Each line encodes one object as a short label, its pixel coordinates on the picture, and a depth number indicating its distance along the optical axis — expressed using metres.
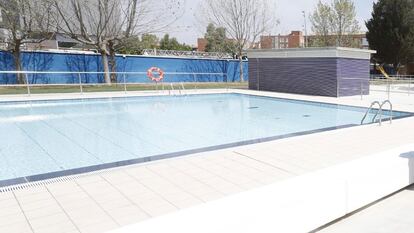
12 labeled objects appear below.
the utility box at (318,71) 14.29
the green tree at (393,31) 29.23
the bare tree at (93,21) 17.81
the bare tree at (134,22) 18.78
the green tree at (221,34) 26.09
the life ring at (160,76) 16.04
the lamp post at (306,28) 32.64
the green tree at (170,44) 50.44
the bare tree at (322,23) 28.47
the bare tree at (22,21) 16.48
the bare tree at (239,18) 24.47
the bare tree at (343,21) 28.00
